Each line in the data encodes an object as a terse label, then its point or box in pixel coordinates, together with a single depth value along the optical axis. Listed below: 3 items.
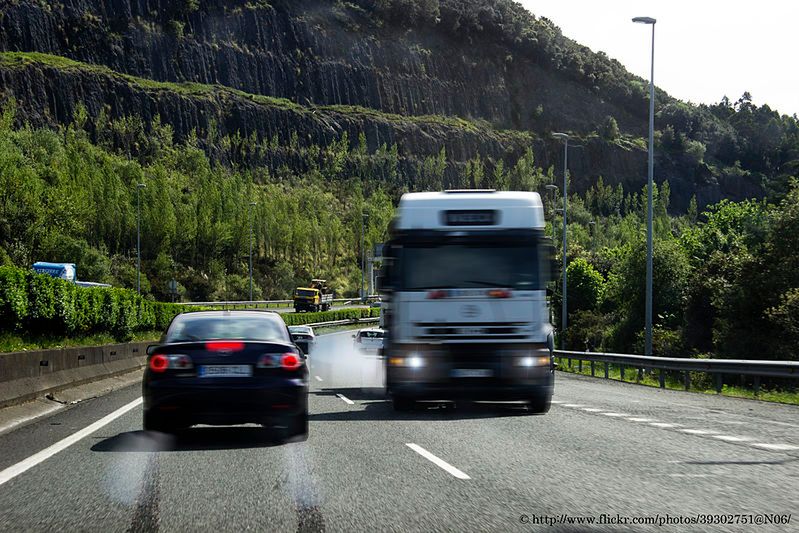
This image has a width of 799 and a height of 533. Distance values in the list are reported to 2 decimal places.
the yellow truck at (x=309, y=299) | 92.88
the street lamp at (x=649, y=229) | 28.88
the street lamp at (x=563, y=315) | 47.06
